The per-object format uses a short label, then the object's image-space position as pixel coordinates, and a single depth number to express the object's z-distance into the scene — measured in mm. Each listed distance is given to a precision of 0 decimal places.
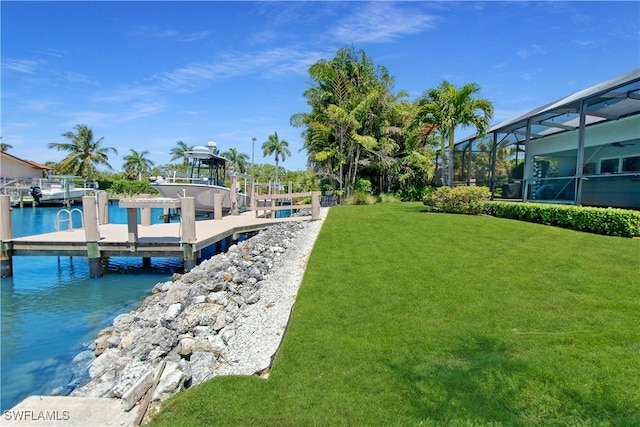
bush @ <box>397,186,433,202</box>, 21891
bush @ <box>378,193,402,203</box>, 21656
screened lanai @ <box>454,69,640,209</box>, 10773
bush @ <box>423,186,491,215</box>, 12680
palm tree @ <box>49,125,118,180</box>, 43500
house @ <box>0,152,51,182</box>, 38022
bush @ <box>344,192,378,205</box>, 20641
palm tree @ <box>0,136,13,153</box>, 51175
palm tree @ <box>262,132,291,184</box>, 50094
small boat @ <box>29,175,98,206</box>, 33438
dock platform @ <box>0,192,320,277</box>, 9047
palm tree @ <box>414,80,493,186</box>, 14617
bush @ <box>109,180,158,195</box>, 46062
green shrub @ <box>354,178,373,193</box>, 21922
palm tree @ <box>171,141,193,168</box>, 57600
